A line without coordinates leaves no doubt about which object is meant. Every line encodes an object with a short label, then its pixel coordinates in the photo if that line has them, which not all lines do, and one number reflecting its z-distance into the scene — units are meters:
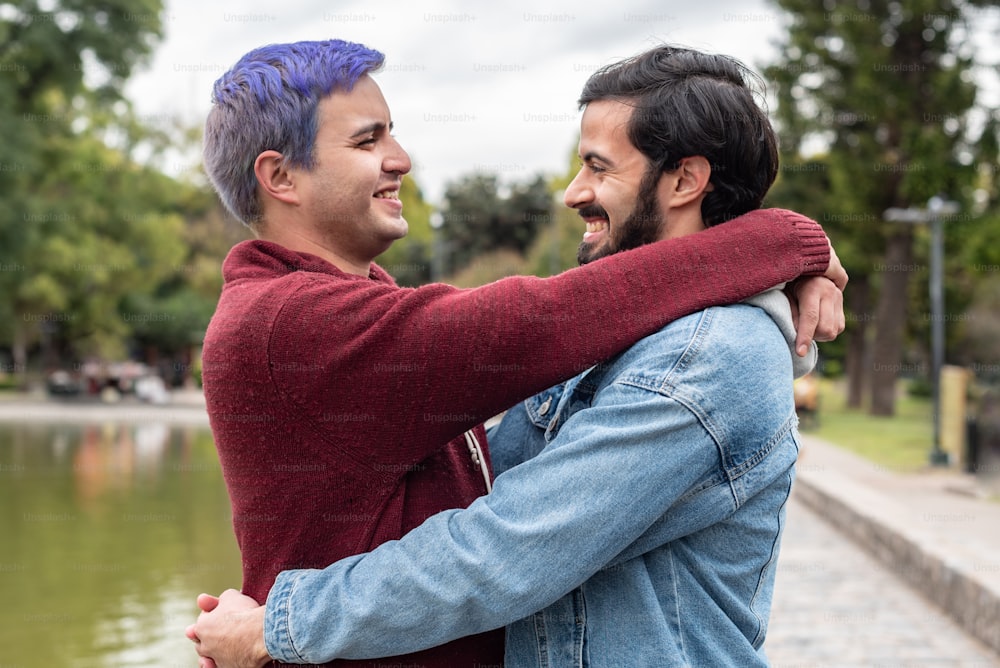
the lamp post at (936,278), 18.16
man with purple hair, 1.85
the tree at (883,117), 24.42
